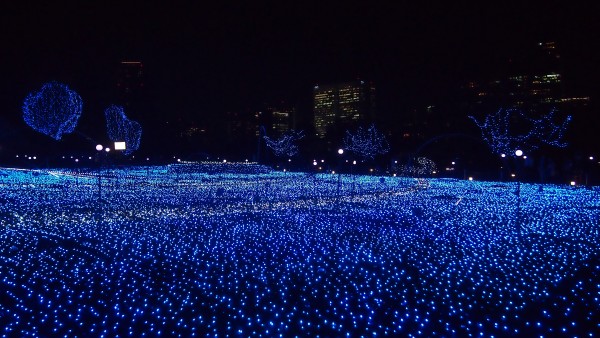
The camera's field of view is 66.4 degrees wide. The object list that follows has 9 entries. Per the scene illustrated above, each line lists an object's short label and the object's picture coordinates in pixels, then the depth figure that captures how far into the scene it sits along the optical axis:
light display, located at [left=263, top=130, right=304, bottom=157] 54.93
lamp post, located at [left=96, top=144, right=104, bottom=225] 11.95
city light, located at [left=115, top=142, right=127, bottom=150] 37.86
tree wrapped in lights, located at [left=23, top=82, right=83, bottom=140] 26.72
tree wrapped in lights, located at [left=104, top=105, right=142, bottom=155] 46.81
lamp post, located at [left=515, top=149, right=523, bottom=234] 11.92
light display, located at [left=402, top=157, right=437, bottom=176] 37.00
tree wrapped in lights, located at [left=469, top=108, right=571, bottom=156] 30.38
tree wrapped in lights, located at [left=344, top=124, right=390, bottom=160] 44.97
